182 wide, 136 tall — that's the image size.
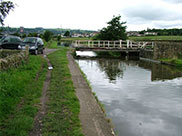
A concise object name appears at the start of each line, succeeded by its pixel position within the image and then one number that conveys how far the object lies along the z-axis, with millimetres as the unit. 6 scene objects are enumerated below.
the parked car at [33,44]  20009
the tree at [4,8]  5289
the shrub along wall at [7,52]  13512
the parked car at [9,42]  18969
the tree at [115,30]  37147
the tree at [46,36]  54759
